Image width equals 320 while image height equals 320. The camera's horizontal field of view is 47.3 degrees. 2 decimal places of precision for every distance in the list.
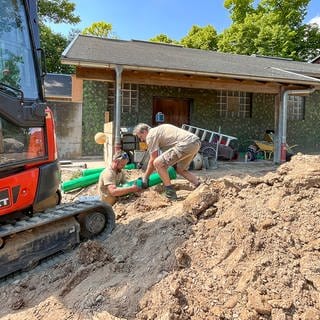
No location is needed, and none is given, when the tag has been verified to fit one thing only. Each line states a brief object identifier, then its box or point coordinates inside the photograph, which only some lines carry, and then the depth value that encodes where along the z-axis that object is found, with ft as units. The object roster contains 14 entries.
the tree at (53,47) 87.38
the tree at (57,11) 80.18
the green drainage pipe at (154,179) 17.37
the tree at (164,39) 125.08
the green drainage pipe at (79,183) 23.95
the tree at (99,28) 129.80
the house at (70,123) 39.65
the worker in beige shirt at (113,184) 17.22
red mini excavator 10.36
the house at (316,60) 77.56
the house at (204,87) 28.91
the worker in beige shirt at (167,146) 17.94
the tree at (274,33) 88.53
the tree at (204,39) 109.70
